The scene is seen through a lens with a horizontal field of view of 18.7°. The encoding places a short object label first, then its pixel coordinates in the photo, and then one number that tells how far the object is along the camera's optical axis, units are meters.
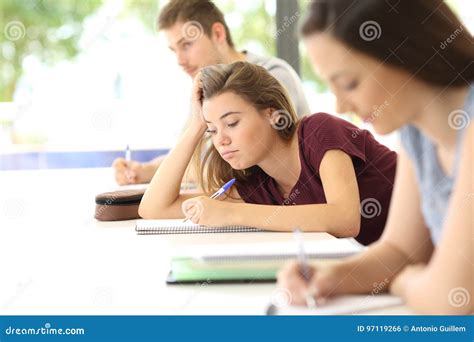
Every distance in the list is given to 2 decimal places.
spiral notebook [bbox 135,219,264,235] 3.26
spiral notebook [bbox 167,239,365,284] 2.80
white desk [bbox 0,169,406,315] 2.80
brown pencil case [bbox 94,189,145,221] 3.52
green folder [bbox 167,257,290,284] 2.81
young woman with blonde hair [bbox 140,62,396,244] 3.24
